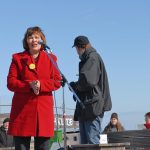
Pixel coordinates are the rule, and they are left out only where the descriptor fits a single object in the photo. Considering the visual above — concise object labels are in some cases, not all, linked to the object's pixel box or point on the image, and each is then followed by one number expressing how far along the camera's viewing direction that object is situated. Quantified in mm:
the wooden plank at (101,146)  5342
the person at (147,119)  9189
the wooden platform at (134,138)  6207
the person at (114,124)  9402
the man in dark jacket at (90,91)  5531
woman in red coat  4336
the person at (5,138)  8984
